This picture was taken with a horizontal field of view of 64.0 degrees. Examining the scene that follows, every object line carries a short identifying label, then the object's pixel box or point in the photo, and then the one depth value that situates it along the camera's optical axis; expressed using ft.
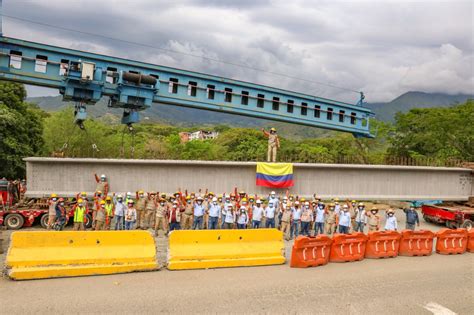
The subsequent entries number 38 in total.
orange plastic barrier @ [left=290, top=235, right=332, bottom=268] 35.73
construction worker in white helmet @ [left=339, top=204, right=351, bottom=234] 50.65
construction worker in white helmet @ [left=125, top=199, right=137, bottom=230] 45.68
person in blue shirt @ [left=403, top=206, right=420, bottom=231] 55.01
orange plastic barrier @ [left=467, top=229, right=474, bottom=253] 47.03
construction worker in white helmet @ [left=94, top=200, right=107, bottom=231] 46.06
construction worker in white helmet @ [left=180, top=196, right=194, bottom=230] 49.83
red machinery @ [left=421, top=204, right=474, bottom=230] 65.46
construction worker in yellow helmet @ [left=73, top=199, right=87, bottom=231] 44.86
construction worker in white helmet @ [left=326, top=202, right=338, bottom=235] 52.37
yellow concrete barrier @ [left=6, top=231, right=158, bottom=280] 29.68
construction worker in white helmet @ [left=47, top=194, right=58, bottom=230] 46.39
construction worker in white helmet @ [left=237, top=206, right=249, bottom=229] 48.80
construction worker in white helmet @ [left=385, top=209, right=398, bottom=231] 48.52
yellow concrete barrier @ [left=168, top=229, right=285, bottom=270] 33.99
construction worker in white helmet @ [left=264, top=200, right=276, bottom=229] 50.44
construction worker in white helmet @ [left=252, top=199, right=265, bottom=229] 50.03
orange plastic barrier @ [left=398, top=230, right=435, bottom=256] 42.86
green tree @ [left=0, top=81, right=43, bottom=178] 78.54
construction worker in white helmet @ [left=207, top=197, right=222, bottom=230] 48.62
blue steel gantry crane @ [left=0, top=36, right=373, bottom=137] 52.00
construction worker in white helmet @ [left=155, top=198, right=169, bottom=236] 48.01
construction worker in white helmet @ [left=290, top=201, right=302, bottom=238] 50.27
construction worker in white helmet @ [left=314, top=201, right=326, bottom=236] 51.49
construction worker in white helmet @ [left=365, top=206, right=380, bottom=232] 50.72
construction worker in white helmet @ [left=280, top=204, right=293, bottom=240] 49.68
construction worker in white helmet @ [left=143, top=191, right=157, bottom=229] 50.57
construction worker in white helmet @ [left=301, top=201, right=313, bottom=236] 50.37
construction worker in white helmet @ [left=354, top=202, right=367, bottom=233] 52.80
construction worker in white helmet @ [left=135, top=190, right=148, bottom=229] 51.26
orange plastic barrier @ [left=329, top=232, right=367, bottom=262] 38.55
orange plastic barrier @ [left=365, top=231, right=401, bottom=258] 40.88
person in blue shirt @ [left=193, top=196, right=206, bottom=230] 48.60
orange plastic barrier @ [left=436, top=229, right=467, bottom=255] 44.80
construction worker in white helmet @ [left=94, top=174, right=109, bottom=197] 53.57
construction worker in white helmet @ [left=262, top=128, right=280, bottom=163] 59.82
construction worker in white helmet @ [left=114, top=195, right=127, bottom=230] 46.93
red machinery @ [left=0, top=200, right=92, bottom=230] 49.26
